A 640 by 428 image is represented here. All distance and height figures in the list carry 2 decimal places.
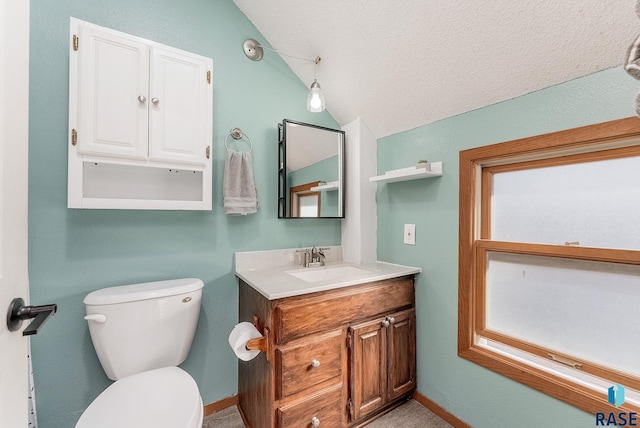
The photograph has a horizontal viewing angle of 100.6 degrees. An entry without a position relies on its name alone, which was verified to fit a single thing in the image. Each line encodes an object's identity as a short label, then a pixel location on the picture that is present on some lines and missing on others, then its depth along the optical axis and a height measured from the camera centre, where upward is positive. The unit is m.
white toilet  0.97 -0.65
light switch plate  1.79 -0.12
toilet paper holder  1.24 -0.60
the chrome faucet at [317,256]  1.90 -0.28
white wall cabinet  1.19 +0.46
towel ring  1.68 +0.52
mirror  1.83 +0.33
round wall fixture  1.75 +1.11
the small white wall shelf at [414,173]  1.60 +0.27
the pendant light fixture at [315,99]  1.63 +0.73
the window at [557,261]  1.07 -0.21
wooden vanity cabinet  1.25 -0.75
